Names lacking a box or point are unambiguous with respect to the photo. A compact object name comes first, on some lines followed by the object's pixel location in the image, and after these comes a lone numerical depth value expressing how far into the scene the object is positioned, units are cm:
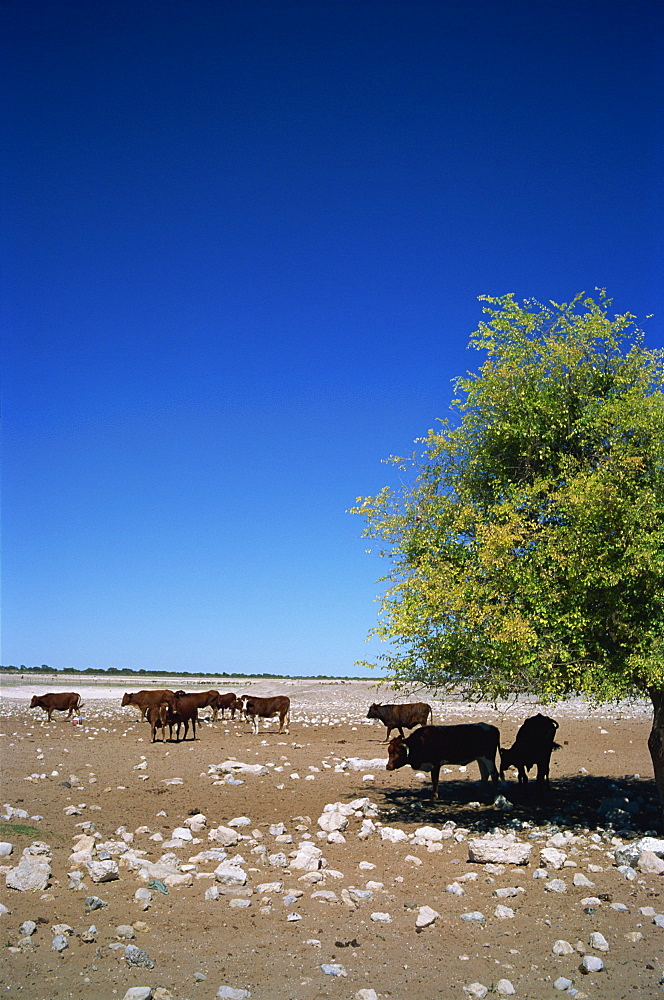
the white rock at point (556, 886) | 923
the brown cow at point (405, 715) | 2733
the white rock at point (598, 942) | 743
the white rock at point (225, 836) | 1126
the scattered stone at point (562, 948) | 728
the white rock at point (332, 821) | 1248
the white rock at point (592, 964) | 690
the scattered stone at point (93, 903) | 816
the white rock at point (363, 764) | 1955
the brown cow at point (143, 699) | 3381
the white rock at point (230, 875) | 929
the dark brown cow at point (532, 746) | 1620
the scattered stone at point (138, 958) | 681
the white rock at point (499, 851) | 1033
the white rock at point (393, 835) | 1195
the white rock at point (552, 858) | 1027
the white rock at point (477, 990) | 643
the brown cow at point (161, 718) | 2528
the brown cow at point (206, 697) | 2842
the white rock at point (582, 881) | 941
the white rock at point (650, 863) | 993
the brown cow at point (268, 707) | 2952
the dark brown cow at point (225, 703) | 3338
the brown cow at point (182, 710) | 2533
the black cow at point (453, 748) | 1560
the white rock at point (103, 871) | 905
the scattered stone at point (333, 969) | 676
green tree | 1149
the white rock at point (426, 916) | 795
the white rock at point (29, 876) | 871
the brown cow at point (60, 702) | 3419
